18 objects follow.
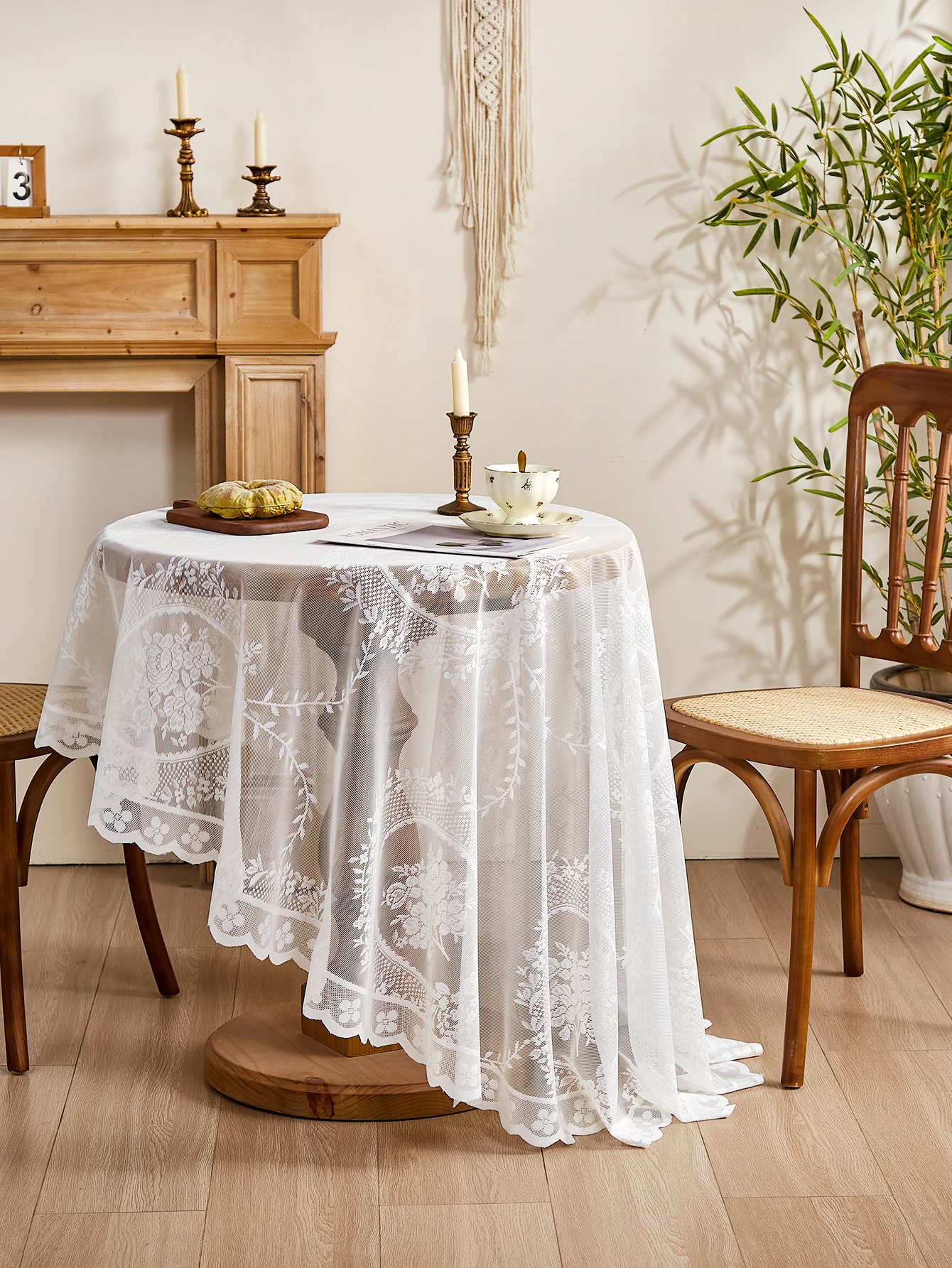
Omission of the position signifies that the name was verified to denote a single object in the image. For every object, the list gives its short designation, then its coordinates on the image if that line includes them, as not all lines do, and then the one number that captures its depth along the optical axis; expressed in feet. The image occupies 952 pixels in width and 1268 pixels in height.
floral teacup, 11.53
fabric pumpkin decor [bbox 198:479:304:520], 11.62
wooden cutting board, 11.51
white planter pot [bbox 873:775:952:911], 13.74
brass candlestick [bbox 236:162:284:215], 13.67
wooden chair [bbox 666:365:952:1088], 11.84
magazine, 11.14
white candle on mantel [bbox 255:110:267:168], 13.58
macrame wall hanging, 13.97
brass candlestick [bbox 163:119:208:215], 13.57
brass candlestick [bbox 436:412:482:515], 12.01
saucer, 11.47
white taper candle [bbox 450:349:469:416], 11.84
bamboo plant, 13.82
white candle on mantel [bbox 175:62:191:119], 13.47
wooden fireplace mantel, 13.65
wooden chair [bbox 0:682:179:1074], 11.75
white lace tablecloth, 10.86
